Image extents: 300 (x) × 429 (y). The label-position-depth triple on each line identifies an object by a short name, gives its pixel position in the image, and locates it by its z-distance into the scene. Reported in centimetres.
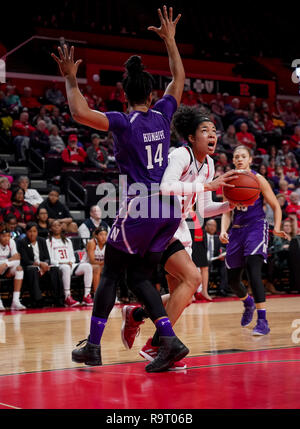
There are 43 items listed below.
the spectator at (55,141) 1297
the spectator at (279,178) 1445
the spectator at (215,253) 1154
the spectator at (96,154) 1296
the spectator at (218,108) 1767
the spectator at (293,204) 1321
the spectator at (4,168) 1158
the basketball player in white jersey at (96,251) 1035
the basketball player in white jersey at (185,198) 399
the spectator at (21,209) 1039
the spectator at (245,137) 1634
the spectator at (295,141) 1791
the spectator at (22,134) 1251
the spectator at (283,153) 1603
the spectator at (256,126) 1736
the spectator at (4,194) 1049
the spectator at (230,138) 1611
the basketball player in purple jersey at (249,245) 603
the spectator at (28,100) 1486
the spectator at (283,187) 1377
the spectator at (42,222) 1038
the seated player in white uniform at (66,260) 1005
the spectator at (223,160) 1390
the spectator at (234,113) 1734
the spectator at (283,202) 1259
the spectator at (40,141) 1265
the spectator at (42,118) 1347
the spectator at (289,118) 1919
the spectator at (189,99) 1711
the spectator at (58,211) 1065
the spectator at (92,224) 1084
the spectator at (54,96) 1538
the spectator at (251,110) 1834
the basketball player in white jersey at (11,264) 945
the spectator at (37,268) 963
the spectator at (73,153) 1259
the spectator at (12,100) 1375
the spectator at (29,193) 1095
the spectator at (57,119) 1388
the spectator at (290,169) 1536
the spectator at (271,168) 1477
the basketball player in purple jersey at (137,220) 380
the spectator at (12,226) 988
